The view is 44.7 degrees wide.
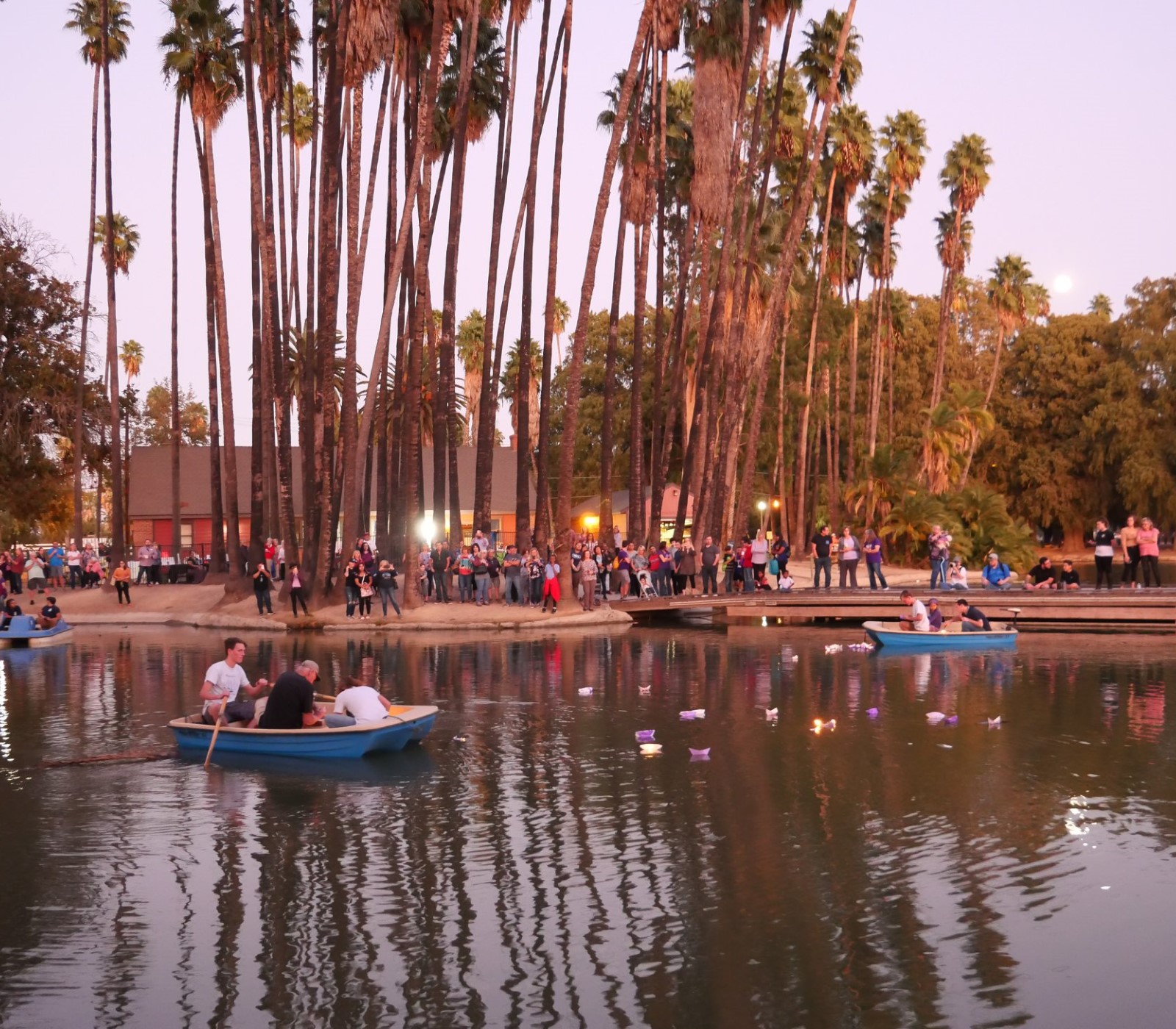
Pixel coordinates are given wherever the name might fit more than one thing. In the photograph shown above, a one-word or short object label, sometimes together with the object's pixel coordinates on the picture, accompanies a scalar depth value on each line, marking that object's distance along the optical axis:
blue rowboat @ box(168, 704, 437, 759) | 16.98
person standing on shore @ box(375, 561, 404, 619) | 37.38
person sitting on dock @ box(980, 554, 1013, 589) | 40.12
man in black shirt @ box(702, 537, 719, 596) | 40.06
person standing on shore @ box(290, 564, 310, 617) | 37.56
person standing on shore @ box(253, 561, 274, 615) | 38.00
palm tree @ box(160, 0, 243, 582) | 45.69
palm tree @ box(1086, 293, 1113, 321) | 91.21
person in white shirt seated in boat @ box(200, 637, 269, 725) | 17.59
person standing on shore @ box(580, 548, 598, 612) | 37.50
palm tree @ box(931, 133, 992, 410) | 68.69
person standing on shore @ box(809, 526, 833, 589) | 39.38
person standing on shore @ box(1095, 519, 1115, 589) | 35.00
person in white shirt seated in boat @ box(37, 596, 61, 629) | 35.19
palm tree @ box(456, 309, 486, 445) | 93.06
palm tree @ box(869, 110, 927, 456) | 66.31
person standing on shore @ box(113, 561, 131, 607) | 44.97
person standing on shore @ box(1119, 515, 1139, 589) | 35.69
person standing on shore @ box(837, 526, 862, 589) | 39.53
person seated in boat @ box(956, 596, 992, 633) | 29.33
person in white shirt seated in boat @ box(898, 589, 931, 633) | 29.28
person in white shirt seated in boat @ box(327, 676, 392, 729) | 17.16
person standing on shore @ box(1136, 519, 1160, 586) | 34.44
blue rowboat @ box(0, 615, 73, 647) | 34.38
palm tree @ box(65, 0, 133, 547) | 56.03
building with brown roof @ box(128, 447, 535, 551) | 71.38
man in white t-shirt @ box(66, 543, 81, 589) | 52.78
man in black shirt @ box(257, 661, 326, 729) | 17.12
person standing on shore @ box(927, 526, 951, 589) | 38.00
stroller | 41.28
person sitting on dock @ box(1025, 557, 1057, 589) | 37.09
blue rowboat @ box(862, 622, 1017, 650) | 29.11
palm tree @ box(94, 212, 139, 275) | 74.50
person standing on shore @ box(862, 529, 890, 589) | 38.44
